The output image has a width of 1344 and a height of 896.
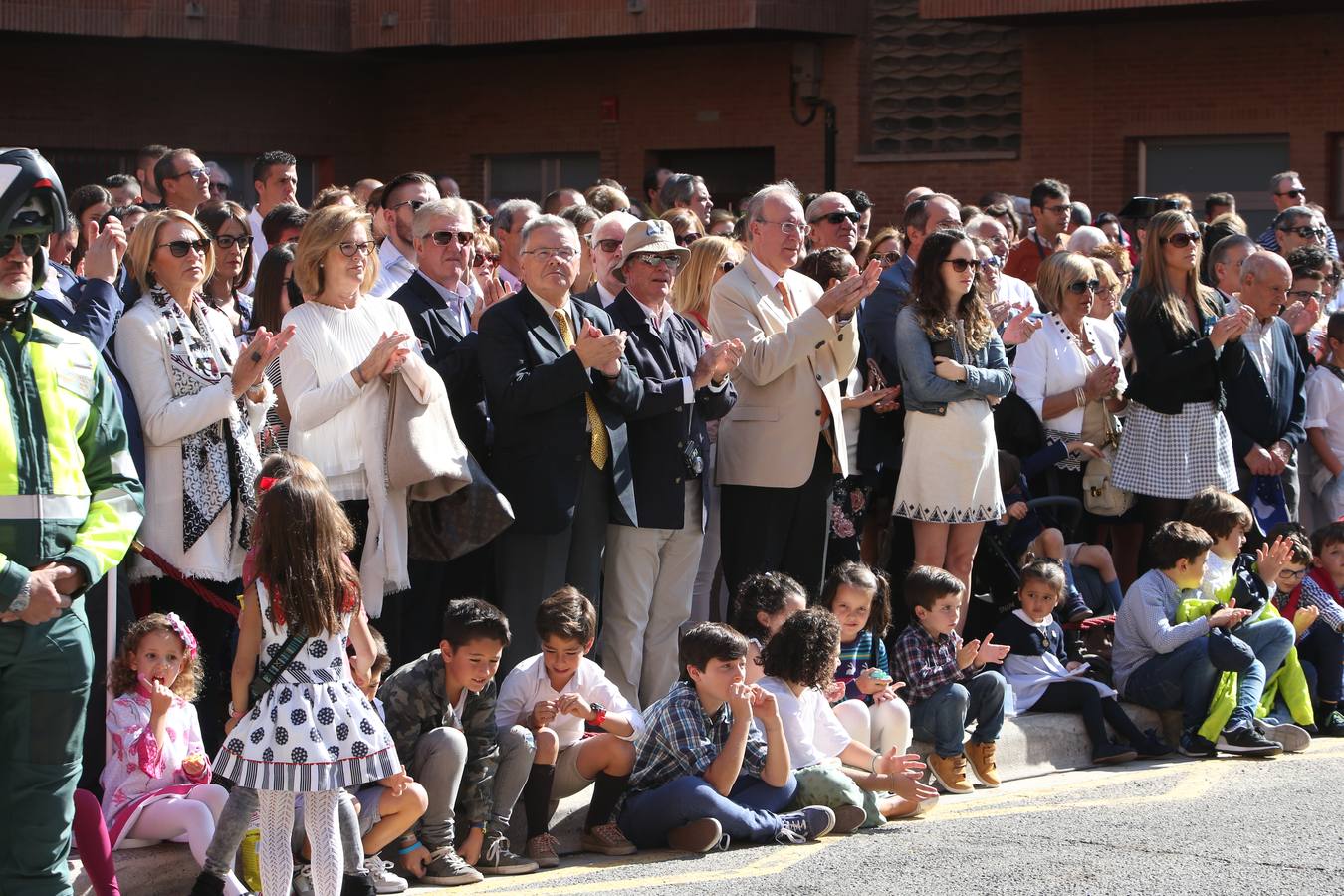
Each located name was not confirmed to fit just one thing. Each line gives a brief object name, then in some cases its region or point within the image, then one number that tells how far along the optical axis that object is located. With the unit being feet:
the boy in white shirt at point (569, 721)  45.16
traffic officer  32.96
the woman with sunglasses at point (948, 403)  58.23
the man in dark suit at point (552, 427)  48.57
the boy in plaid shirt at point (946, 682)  52.54
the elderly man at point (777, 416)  55.26
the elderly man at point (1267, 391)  68.80
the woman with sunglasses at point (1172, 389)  65.36
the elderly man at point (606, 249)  56.18
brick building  130.00
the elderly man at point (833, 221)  64.95
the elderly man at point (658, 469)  51.75
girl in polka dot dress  37.68
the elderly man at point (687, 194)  79.15
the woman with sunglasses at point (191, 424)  44.06
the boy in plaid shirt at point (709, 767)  45.24
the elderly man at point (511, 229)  62.18
